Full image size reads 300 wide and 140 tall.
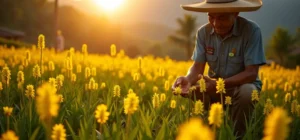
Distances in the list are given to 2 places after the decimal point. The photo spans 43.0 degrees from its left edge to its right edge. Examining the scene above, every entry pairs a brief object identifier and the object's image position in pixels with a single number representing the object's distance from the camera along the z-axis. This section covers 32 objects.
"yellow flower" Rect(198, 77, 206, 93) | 3.53
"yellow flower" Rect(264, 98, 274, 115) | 3.98
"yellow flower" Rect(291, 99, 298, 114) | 4.11
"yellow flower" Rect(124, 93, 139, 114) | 2.12
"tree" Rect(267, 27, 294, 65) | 61.22
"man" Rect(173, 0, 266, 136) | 4.57
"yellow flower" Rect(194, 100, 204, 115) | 3.23
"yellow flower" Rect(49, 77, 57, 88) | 3.46
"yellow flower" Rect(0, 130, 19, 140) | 1.50
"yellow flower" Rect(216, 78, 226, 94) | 3.24
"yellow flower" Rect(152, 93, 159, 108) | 3.63
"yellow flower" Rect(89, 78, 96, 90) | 4.01
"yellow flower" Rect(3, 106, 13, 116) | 2.61
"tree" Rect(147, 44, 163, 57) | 123.38
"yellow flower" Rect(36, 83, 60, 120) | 1.46
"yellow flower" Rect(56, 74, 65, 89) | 3.96
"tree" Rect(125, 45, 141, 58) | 83.73
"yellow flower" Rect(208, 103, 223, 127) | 1.70
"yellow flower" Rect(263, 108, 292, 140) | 1.31
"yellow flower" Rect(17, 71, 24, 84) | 3.68
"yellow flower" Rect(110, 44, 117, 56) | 5.83
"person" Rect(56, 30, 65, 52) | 20.17
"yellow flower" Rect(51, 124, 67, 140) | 1.71
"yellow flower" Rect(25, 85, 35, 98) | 3.28
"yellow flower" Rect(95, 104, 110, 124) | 2.10
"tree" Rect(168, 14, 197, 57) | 81.50
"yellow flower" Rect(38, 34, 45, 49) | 4.02
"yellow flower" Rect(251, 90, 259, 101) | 4.07
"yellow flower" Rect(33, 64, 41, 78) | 4.01
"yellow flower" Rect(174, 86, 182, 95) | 4.07
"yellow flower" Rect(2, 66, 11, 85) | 3.62
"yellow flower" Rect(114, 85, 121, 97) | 3.40
